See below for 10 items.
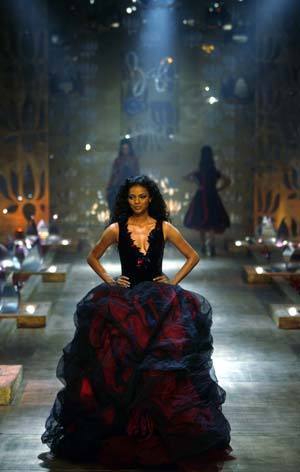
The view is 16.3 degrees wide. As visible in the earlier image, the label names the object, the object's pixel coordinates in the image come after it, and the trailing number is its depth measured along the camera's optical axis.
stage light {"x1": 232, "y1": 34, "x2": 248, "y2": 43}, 19.36
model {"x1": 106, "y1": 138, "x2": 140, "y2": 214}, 17.20
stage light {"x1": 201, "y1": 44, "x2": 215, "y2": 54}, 19.61
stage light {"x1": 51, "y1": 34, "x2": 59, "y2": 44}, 19.55
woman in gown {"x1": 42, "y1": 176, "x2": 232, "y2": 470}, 5.80
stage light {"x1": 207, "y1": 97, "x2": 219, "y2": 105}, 19.78
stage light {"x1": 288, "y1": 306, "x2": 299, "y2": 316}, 10.30
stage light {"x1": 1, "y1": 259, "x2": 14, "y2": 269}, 13.18
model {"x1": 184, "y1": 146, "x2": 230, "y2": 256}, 16.39
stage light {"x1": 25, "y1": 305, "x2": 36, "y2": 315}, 10.25
